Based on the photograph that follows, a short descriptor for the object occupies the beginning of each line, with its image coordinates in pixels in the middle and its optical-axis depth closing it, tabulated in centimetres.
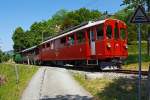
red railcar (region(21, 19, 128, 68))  992
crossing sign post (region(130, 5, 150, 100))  475
